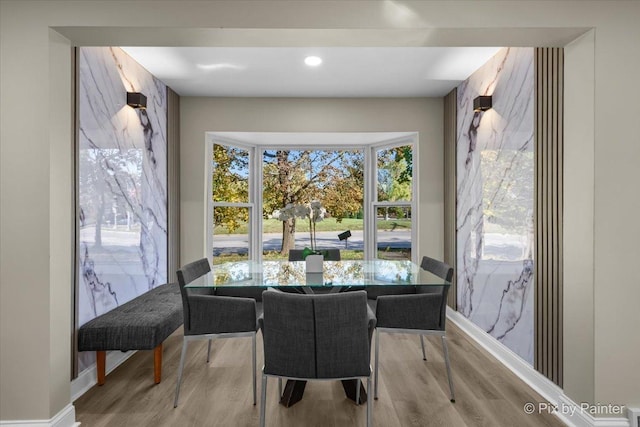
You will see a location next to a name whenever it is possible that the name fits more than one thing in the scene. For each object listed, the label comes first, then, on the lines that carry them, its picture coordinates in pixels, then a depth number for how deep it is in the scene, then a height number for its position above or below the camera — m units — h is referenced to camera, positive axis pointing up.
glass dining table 2.47 -0.44
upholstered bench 2.66 -0.80
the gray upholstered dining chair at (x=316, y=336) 1.88 -0.60
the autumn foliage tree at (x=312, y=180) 5.57 +0.45
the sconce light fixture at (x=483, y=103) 3.49 +0.96
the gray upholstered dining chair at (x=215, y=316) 2.53 -0.66
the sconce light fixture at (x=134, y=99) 3.44 +0.98
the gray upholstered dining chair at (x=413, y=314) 2.60 -0.67
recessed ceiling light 3.51 +1.35
